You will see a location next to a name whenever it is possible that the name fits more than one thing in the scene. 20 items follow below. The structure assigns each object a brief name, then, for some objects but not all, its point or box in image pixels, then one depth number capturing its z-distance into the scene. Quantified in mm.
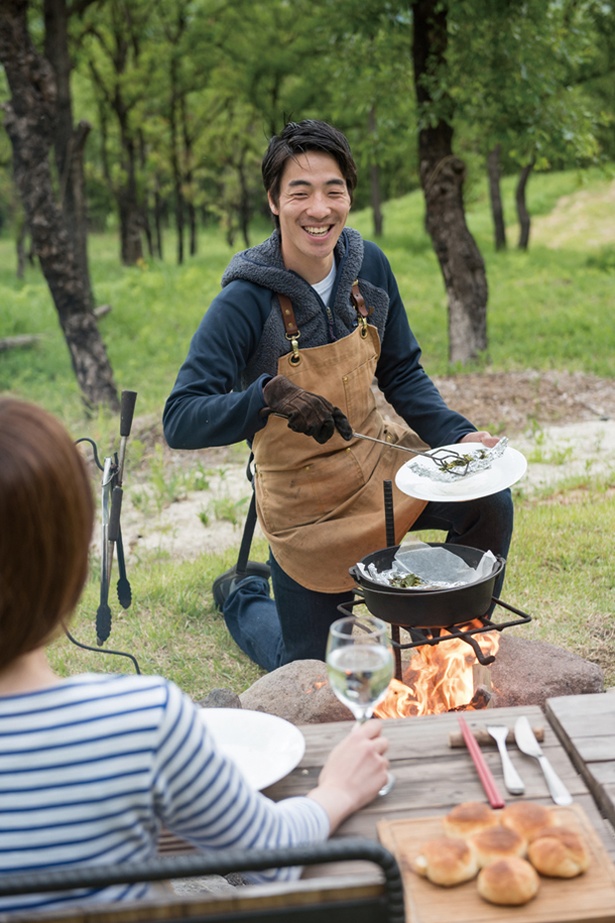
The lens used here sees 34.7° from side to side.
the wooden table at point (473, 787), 1523
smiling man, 3631
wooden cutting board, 1498
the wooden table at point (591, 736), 1851
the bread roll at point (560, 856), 1560
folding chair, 1181
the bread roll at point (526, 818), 1670
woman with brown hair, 1355
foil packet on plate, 3479
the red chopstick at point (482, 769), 1807
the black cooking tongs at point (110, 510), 3387
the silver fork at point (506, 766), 1841
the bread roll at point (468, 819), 1684
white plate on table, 1971
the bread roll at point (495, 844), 1592
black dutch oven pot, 2957
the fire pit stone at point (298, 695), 3311
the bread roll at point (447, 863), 1562
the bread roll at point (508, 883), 1513
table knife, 1818
